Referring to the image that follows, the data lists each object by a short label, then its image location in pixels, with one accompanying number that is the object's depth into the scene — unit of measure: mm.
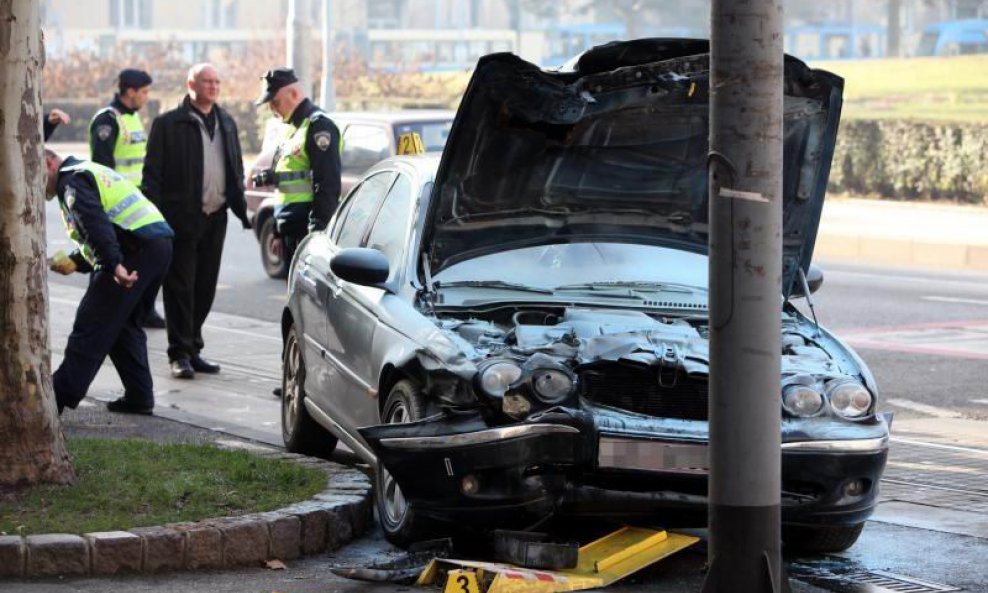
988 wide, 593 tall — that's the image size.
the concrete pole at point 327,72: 29422
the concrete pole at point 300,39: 25328
